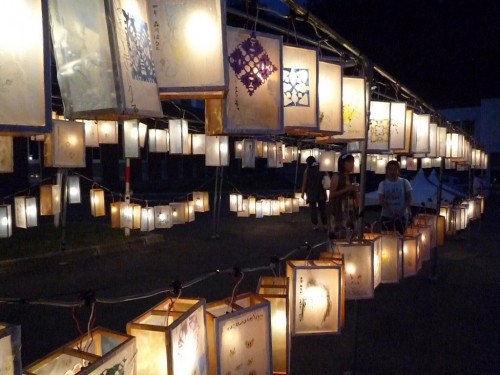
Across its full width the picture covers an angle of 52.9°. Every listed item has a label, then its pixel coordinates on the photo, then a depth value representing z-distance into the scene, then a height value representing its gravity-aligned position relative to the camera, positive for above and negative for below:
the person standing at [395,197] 7.72 -0.82
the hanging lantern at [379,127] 5.43 +0.18
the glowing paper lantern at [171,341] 2.20 -0.88
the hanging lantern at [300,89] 3.55 +0.40
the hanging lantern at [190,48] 2.64 +0.52
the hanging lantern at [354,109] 4.53 +0.32
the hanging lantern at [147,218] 10.62 -1.51
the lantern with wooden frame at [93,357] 1.95 -0.86
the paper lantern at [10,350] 1.82 -0.74
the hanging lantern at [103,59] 2.20 +0.40
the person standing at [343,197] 7.27 -0.79
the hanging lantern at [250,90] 3.03 +0.35
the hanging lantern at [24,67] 1.87 +0.31
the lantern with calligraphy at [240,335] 2.61 -1.02
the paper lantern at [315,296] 3.59 -1.10
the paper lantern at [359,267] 4.22 -1.03
